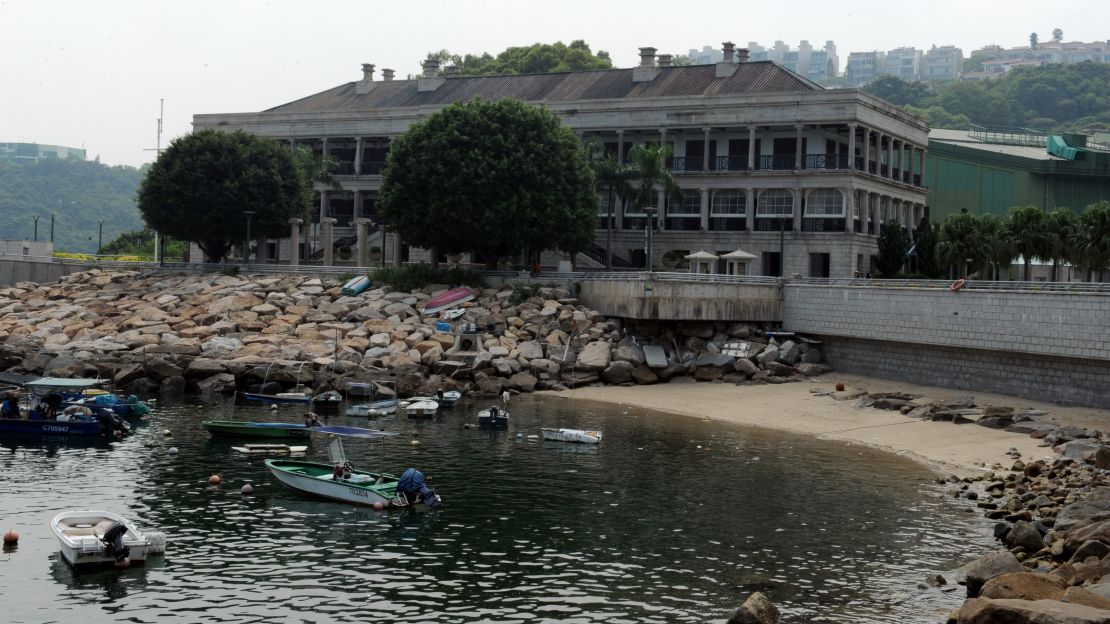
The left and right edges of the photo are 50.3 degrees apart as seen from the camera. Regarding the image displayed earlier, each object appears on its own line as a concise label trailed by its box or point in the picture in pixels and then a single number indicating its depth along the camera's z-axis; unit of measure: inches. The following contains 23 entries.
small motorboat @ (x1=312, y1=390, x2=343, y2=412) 2438.5
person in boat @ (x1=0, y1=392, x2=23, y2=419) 2091.5
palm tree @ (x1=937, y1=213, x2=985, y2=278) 3006.9
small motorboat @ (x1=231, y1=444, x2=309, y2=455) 1929.1
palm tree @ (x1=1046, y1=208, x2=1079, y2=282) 2832.2
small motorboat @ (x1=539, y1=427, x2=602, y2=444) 2063.2
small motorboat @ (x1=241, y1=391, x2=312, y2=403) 2517.2
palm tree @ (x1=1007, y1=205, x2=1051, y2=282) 2883.9
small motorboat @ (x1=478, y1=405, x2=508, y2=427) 2213.3
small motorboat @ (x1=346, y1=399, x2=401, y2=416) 2363.4
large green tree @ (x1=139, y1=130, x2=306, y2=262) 3651.6
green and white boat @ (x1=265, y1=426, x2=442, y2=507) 1561.3
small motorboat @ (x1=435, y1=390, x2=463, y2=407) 2482.8
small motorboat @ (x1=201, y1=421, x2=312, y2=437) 2060.8
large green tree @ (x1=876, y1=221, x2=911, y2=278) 3272.6
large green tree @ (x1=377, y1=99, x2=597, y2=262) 3203.7
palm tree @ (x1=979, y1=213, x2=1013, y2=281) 2952.3
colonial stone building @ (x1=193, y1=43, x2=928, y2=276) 3646.7
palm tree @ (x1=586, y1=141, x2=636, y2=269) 3609.7
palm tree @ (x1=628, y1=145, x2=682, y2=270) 3518.7
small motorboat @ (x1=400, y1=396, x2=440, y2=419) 2345.0
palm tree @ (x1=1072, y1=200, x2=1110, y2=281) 2522.1
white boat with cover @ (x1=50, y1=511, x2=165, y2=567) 1259.8
